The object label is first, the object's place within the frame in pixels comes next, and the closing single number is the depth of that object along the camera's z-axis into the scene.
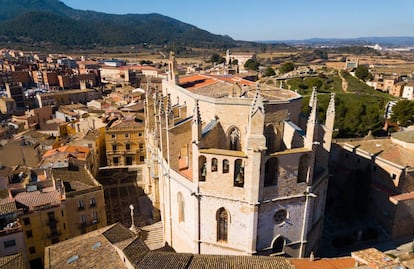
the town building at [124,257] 19.16
